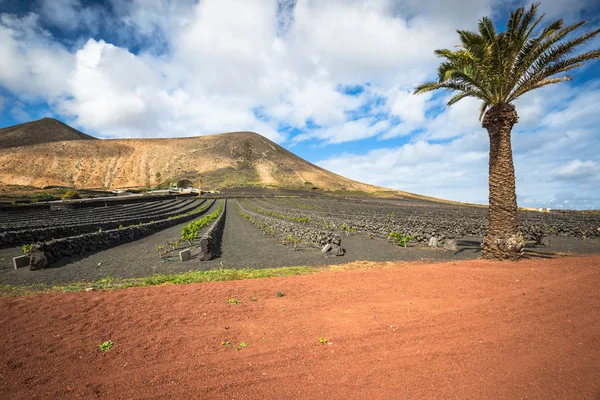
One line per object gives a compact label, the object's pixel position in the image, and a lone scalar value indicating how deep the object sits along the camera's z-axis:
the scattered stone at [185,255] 14.16
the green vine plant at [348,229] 22.18
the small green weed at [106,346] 5.38
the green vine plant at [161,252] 15.11
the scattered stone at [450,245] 15.30
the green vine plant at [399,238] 16.39
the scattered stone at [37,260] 12.07
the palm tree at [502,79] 11.70
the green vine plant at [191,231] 18.59
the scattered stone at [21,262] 12.23
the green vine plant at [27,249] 13.60
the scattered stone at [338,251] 14.55
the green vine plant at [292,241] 16.91
